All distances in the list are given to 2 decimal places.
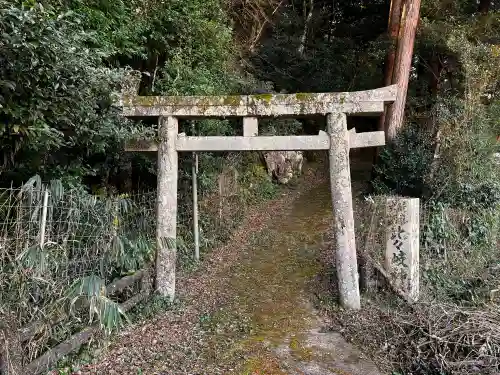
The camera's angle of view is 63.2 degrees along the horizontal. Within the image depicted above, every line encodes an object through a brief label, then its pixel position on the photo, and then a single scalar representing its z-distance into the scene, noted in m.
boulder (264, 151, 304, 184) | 15.30
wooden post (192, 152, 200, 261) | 8.16
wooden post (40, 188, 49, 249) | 4.08
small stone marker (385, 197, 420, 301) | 6.45
